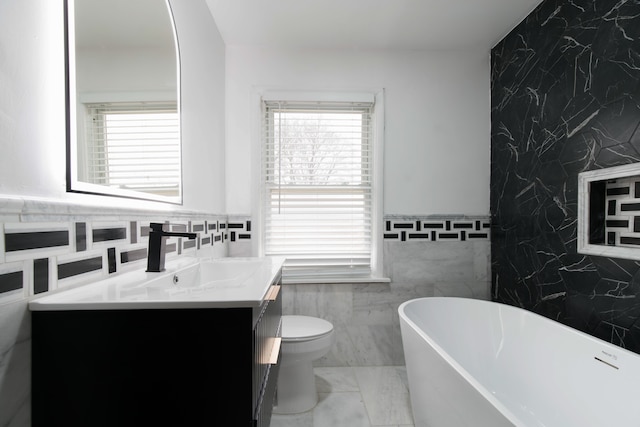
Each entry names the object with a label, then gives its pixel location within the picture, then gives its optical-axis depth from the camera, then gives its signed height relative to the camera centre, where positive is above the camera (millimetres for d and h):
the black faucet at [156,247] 1122 -151
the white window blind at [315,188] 2463 +133
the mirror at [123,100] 860 +354
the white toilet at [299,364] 1766 -930
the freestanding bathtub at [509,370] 1205 -758
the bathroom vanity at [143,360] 687 -343
